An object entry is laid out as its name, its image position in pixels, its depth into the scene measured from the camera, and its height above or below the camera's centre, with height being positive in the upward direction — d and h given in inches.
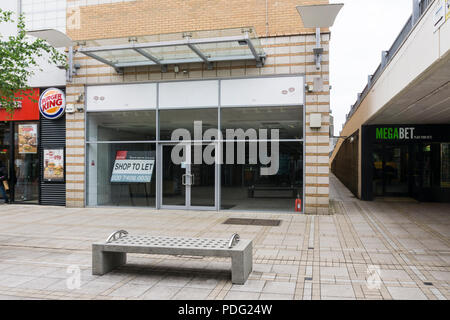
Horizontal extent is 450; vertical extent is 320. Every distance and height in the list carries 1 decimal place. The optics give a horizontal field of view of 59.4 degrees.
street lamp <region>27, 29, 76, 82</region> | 434.9 +142.0
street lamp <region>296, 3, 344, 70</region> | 366.0 +141.4
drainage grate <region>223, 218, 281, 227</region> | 380.5 -59.9
